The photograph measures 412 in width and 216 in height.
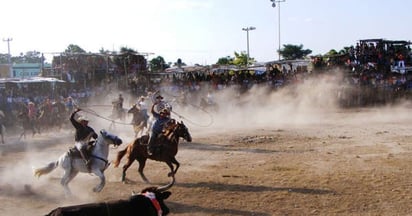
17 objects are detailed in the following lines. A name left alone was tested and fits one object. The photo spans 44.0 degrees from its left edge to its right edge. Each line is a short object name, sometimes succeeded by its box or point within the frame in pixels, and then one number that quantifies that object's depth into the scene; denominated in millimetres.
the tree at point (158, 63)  61250
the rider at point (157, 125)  14266
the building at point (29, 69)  66938
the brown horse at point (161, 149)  14164
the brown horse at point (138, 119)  22359
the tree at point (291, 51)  88375
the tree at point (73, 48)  68375
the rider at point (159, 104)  20894
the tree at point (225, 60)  78500
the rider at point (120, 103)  26783
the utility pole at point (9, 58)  61956
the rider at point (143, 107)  22578
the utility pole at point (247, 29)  80488
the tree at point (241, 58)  70312
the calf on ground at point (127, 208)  7031
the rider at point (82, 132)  12547
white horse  12320
